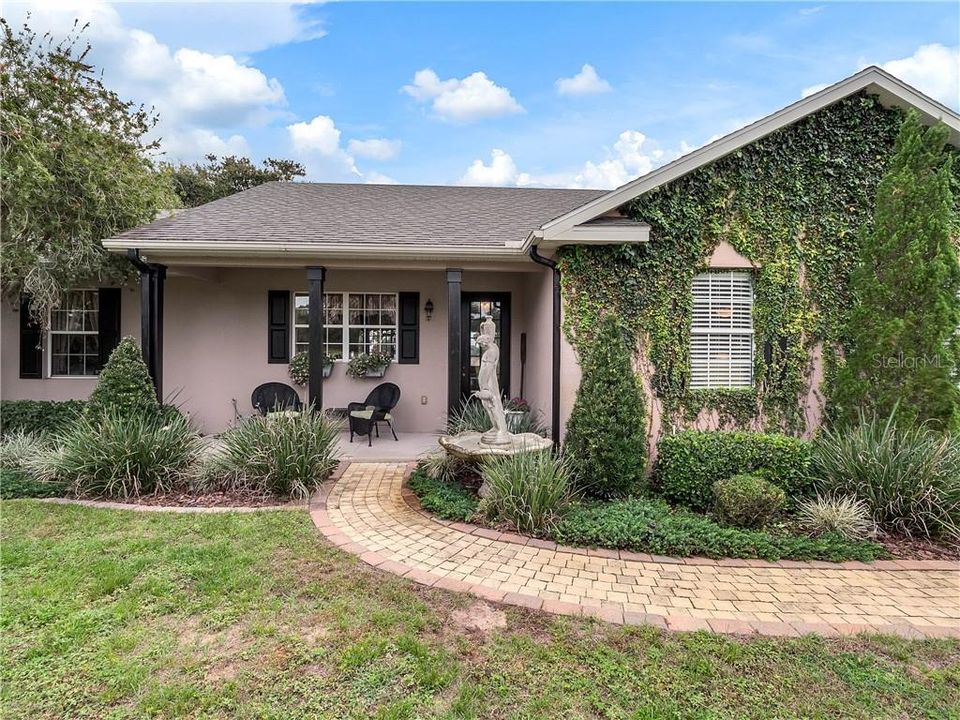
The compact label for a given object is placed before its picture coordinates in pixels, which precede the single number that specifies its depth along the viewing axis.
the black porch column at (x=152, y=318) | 7.04
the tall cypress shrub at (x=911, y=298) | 5.12
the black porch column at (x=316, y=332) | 6.95
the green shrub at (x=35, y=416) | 7.14
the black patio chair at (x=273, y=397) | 8.28
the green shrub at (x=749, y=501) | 4.49
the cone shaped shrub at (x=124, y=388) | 5.85
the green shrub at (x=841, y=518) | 4.35
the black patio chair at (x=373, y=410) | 7.62
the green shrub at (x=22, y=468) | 5.23
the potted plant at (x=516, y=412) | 6.84
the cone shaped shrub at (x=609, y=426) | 5.04
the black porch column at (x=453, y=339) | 6.82
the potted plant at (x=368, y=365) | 8.63
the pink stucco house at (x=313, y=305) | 7.02
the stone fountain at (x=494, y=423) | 5.21
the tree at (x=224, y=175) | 19.91
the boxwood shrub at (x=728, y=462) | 5.11
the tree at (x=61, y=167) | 6.49
